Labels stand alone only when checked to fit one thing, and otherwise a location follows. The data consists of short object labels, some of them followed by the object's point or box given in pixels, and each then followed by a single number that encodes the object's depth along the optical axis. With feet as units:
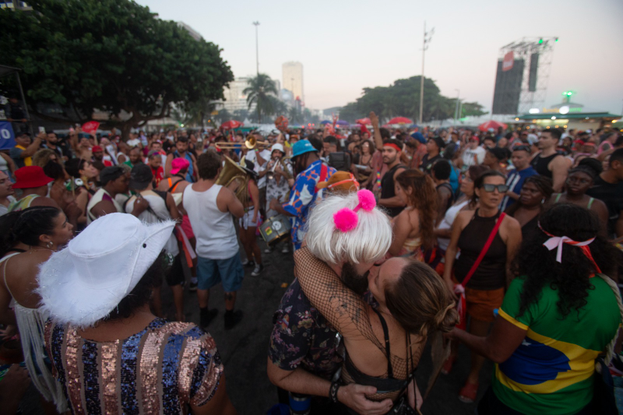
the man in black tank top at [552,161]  14.94
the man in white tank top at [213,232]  10.27
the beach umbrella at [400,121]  77.43
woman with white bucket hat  3.62
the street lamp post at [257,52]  138.62
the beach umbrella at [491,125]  58.49
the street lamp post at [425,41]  96.94
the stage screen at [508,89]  180.37
